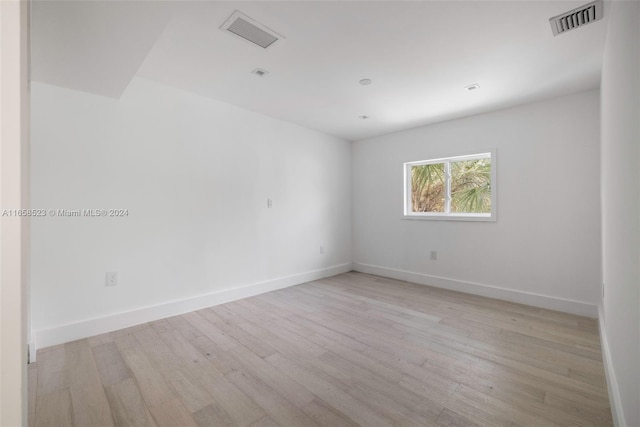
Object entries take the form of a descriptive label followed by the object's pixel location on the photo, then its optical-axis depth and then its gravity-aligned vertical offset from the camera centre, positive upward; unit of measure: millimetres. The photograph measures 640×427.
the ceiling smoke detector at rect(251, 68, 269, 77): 2559 +1358
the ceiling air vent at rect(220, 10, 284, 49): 1856 +1338
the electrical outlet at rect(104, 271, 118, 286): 2592 -610
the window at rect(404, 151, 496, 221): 3744 +380
